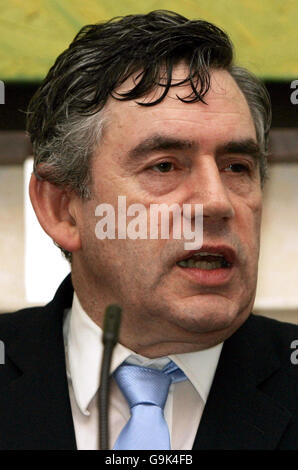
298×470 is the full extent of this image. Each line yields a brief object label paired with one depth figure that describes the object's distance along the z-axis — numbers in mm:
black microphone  1790
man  1987
